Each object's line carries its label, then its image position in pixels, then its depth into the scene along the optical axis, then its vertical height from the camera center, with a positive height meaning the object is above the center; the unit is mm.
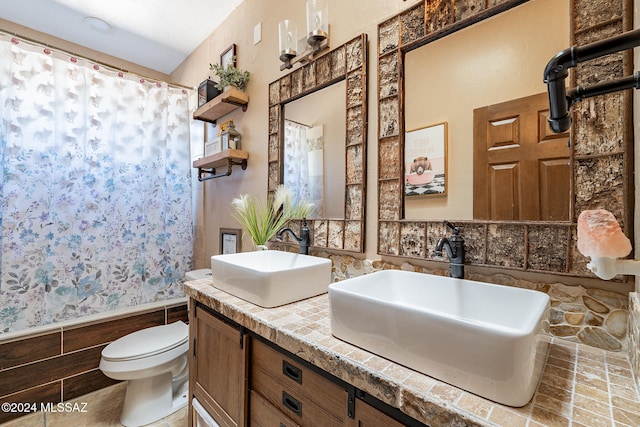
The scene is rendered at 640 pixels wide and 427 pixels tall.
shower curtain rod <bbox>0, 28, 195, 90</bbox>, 1629 +1040
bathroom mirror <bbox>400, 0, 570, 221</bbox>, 810 +377
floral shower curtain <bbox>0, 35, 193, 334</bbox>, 1667 +178
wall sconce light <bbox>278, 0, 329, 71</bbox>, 1306 +871
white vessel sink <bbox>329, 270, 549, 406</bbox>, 474 -251
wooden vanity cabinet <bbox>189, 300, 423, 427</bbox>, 646 -498
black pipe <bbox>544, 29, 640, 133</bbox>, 414 +238
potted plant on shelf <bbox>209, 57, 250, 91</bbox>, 1845 +905
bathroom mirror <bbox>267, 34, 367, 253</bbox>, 1210 +386
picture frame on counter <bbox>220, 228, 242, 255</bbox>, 1948 -191
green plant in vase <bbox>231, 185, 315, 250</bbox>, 1465 -6
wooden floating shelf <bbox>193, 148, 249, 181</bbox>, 1826 +368
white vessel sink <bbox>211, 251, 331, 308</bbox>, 943 -245
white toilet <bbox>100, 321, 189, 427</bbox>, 1502 -843
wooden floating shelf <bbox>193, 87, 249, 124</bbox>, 1812 +754
